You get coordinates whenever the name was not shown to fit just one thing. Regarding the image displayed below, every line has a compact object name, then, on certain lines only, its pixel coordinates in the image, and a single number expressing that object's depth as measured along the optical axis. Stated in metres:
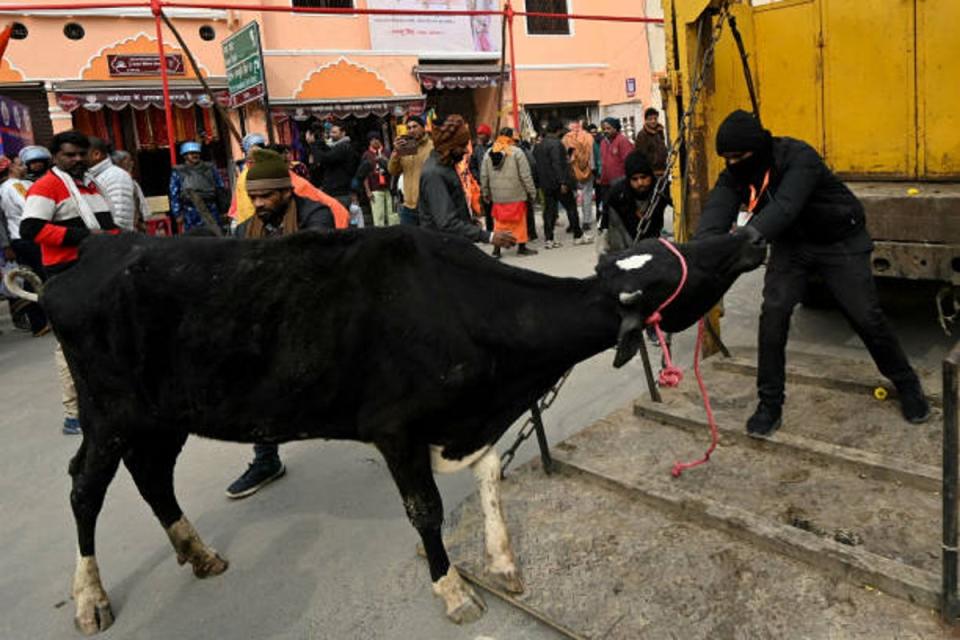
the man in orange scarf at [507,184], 9.96
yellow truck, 4.51
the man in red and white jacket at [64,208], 4.55
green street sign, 10.66
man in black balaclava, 3.63
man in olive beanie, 3.50
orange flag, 7.62
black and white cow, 2.58
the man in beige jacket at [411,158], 8.01
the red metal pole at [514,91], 12.07
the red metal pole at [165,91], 8.32
